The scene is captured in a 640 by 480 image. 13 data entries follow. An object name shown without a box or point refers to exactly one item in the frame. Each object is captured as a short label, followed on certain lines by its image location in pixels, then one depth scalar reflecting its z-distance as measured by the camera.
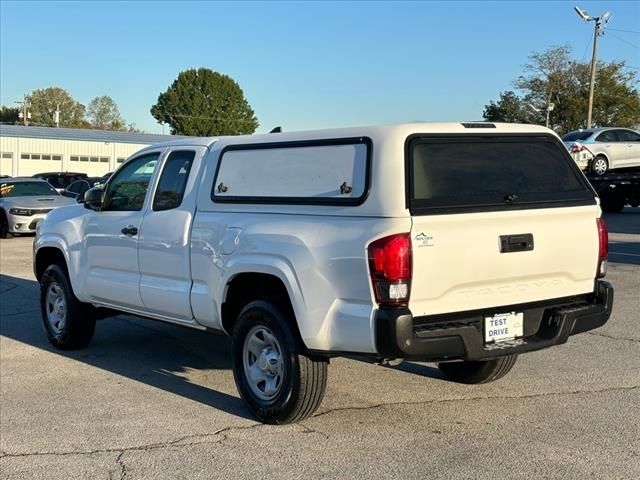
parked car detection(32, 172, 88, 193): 31.89
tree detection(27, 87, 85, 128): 117.12
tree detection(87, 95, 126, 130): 120.31
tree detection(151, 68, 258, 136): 95.00
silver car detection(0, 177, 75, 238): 19.66
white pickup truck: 4.39
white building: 54.22
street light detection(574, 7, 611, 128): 38.47
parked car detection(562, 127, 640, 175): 20.11
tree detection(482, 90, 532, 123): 57.78
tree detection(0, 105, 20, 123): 109.94
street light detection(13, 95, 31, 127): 91.47
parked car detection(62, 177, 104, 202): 23.02
